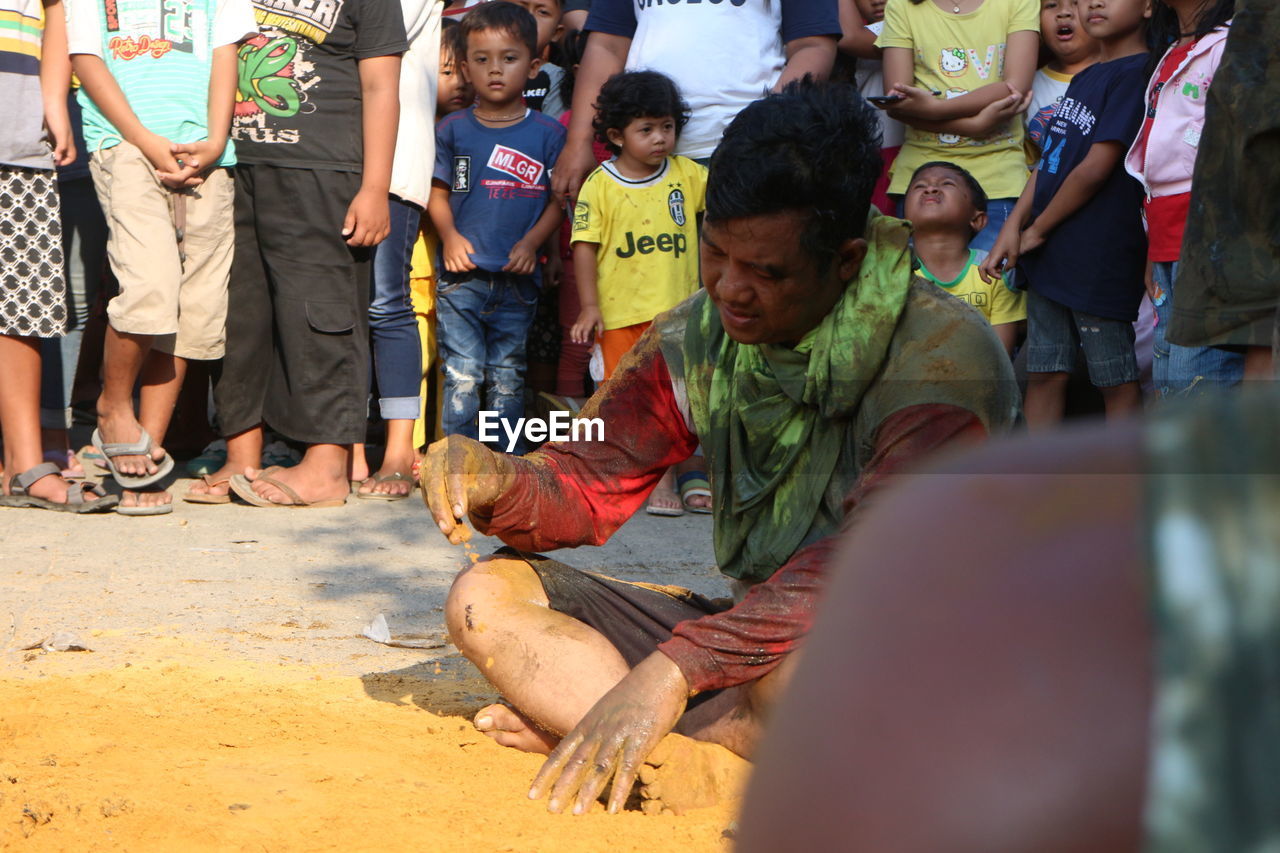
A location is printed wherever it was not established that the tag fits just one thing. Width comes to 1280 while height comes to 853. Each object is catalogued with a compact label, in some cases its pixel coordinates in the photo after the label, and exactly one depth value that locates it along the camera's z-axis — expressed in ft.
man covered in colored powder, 17.54
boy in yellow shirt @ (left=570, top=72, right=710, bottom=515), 36.47
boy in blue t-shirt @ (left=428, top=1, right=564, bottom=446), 38.65
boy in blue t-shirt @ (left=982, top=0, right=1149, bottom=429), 31.48
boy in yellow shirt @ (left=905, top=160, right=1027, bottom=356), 34.94
